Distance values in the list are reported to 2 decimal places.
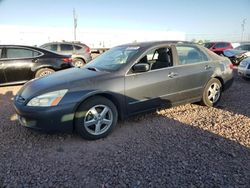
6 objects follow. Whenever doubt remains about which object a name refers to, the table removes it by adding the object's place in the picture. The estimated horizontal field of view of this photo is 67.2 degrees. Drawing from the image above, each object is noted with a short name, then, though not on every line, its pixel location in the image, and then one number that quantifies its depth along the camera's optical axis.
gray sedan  2.85
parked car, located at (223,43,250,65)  10.87
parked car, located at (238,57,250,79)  6.47
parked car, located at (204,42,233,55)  13.87
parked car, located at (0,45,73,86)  5.60
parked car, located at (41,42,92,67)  10.19
